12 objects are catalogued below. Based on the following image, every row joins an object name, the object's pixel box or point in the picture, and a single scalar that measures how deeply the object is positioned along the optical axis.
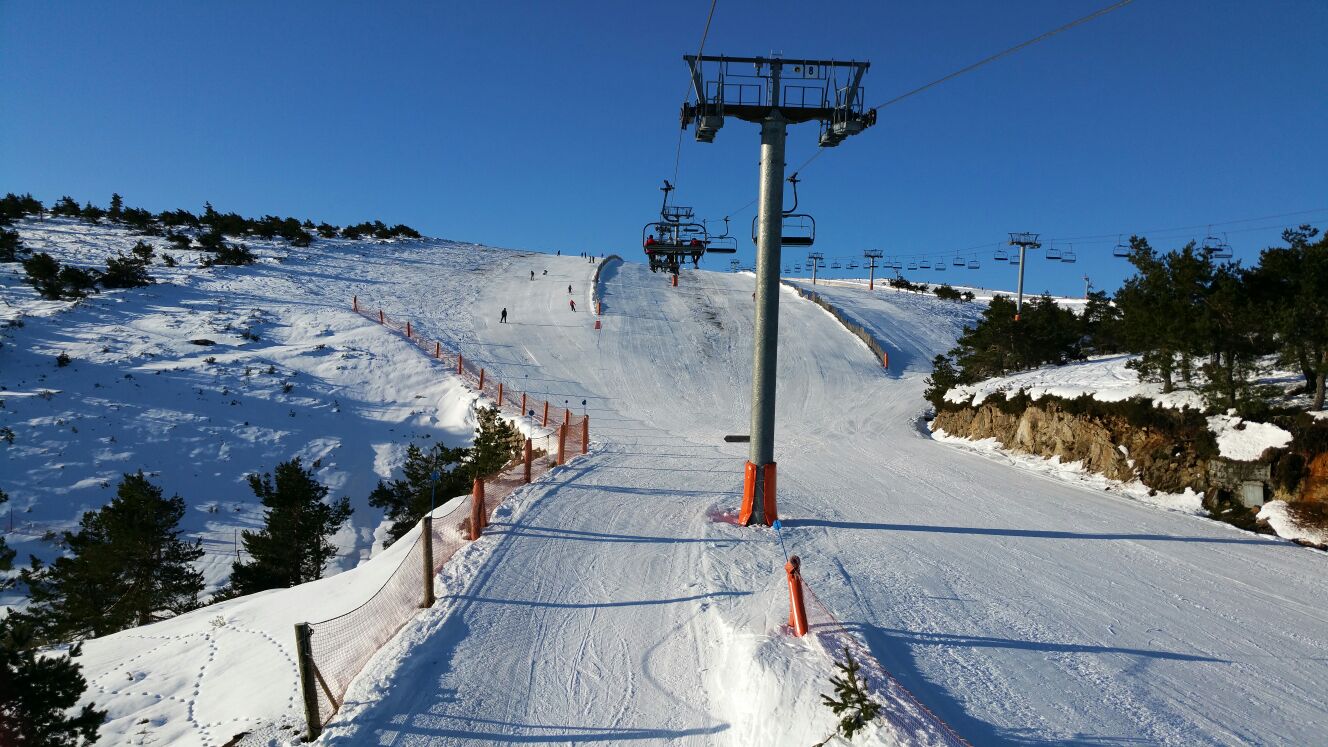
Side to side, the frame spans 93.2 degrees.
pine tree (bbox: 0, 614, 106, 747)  6.61
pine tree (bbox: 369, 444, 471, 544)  17.78
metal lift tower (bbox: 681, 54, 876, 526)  10.26
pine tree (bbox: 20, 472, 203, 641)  14.27
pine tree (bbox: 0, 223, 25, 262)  41.34
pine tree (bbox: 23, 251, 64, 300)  35.47
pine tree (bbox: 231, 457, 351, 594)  15.65
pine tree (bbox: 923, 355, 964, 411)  24.91
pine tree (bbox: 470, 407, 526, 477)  16.72
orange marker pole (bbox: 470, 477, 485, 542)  9.93
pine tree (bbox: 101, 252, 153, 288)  39.44
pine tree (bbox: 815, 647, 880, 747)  4.41
